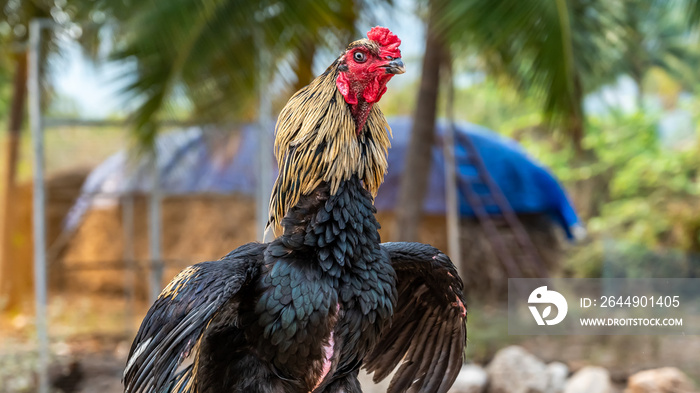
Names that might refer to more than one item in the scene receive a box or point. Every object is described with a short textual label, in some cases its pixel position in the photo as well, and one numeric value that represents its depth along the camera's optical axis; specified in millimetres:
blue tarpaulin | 7441
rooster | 2600
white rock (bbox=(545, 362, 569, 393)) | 6309
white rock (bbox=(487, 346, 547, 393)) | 6242
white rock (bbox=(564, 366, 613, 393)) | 6141
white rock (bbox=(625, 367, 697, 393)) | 5895
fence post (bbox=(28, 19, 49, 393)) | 6121
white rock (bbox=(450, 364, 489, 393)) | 6270
